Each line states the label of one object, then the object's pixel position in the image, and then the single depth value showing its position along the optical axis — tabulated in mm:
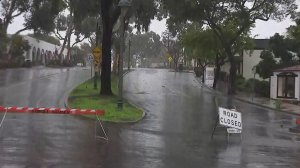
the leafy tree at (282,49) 49938
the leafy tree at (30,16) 68188
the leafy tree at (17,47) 73162
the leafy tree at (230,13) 44219
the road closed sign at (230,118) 17531
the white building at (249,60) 58988
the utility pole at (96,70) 36138
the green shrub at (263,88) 46656
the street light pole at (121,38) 23292
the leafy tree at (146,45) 161125
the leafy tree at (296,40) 49234
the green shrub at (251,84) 49806
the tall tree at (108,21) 30469
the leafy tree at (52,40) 132125
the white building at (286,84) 41719
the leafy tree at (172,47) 124225
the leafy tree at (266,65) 48847
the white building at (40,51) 86438
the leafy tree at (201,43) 52812
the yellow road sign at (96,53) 34062
